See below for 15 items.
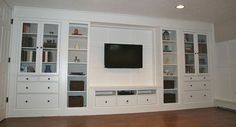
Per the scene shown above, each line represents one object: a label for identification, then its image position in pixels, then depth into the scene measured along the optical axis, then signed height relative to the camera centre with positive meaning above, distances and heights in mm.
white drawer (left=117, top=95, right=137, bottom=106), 4176 -738
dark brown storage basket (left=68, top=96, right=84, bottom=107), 3939 -724
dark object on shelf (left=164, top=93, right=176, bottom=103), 4508 -740
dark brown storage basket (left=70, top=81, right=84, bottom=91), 3992 -375
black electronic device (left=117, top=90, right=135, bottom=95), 4207 -550
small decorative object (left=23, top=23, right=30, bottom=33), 3875 +973
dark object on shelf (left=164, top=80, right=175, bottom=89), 4566 -376
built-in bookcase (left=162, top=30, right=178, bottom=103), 4569 +90
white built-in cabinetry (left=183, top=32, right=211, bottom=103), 4680 +6
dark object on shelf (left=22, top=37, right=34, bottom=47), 3852 +640
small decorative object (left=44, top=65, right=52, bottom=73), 3914 +34
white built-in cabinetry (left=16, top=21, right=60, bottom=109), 3729 +45
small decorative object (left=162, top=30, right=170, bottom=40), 4723 +980
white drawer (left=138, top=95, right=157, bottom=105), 4301 -745
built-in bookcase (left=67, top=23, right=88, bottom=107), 3992 +127
